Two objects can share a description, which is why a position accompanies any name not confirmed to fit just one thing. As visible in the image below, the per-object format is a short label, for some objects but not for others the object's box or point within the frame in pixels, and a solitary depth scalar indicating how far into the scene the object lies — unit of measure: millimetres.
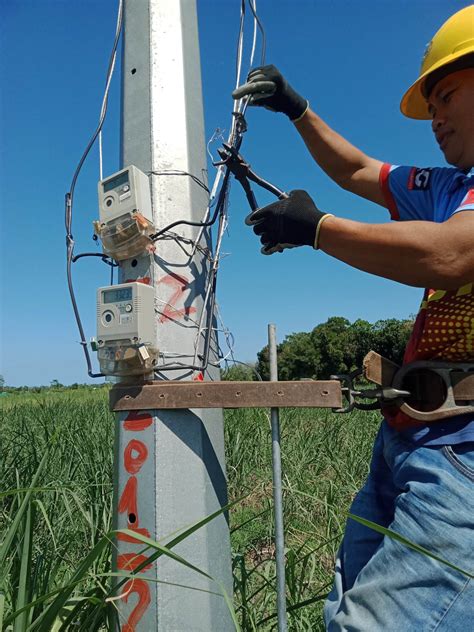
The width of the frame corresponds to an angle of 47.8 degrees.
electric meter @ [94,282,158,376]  1276
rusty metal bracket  1232
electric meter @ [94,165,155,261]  1336
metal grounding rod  1152
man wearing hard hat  1062
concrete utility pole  1241
